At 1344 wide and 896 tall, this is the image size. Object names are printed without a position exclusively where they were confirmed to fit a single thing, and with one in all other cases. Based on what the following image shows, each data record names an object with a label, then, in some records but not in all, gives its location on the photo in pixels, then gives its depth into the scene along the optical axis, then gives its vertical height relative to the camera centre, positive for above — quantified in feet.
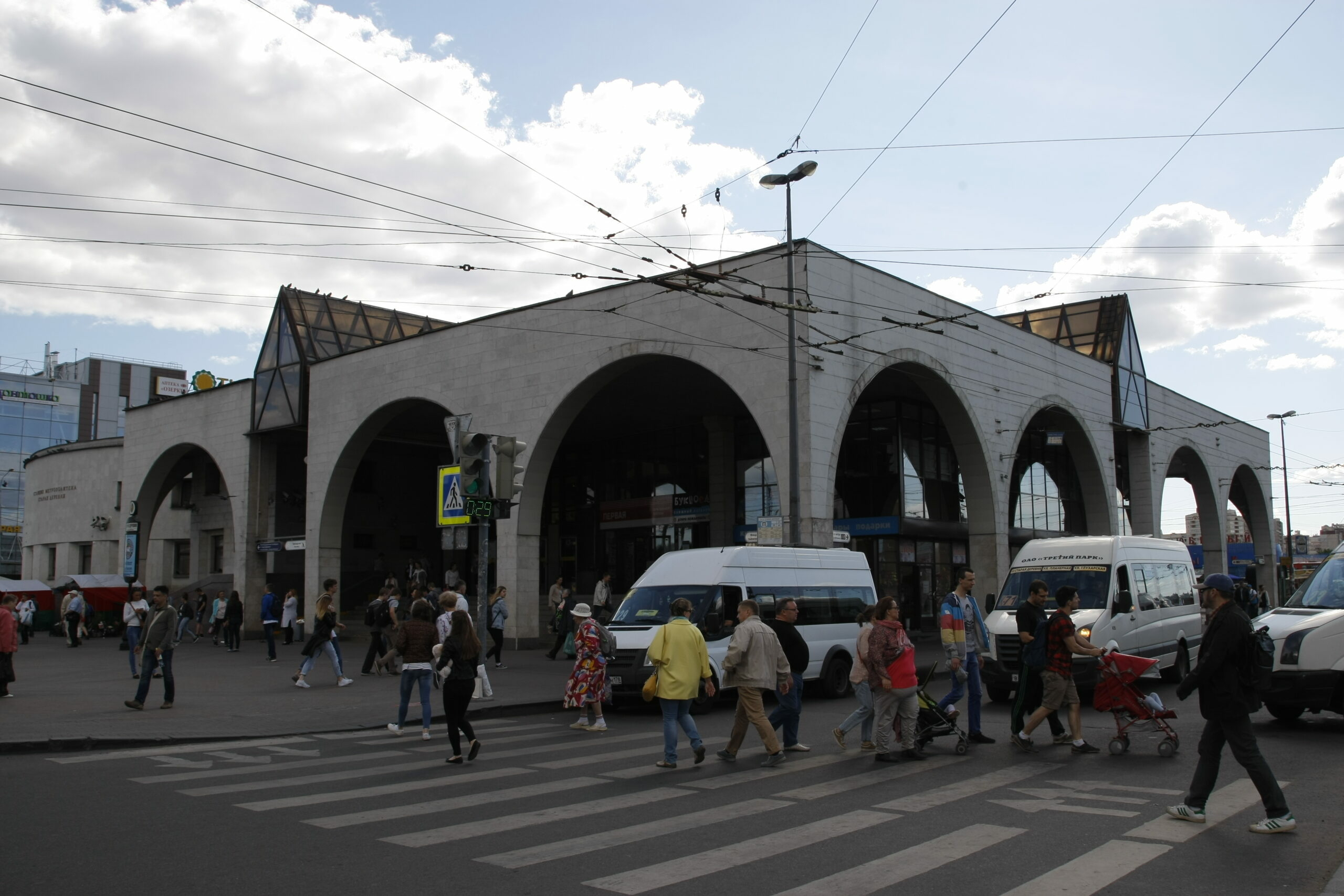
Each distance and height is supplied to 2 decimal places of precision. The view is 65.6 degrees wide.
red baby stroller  34.01 -4.94
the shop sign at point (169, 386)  219.41 +37.14
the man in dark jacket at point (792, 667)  34.78 -3.83
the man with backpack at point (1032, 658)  35.65 -3.65
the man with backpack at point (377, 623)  67.77 -4.26
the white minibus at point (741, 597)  49.75 -2.26
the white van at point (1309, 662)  37.32 -4.09
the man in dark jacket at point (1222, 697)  23.29 -3.32
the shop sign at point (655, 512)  119.34 +5.18
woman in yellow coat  32.94 -3.73
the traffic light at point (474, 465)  49.65 +4.37
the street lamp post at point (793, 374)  65.67 +11.54
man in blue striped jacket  37.93 -3.27
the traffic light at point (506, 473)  50.96 +4.07
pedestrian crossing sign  53.06 +3.07
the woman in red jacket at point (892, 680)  33.78 -4.14
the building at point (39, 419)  261.44 +37.85
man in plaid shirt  34.94 -4.14
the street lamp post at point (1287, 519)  166.09 +4.86
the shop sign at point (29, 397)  262.26 +42.03
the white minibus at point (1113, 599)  49.34 -2.57
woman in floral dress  44.06 -5.06
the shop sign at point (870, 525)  104.83 +2.73
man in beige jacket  33.35 -3.77
